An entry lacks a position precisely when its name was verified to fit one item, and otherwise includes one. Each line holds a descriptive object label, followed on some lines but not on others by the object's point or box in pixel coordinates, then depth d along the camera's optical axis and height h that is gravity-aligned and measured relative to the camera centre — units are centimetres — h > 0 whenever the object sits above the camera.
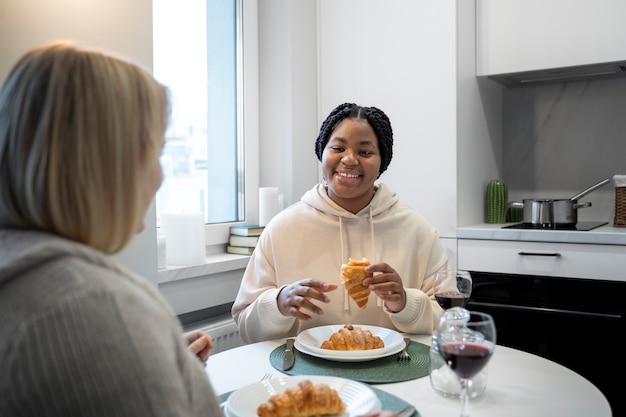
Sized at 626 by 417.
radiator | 258 -58
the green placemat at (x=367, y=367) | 132 -39
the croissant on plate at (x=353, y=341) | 146 -35
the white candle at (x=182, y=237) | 253 -14
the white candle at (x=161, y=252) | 237 -20
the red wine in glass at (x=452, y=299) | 146 -24
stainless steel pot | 279 -5
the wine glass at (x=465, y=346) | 99 -25
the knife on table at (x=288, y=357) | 139 -38
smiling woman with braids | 188 -11
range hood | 288 +67
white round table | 115 -40
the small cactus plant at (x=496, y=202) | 311 +0
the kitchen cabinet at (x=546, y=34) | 271 +82
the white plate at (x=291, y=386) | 108 -38
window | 269 +49
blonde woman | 62 -5
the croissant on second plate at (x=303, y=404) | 107 -37
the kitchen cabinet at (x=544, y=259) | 248 -25
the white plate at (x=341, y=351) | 141 -36
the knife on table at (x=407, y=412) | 109 -39
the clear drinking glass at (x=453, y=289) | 146 -22
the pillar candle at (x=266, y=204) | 294 +0
